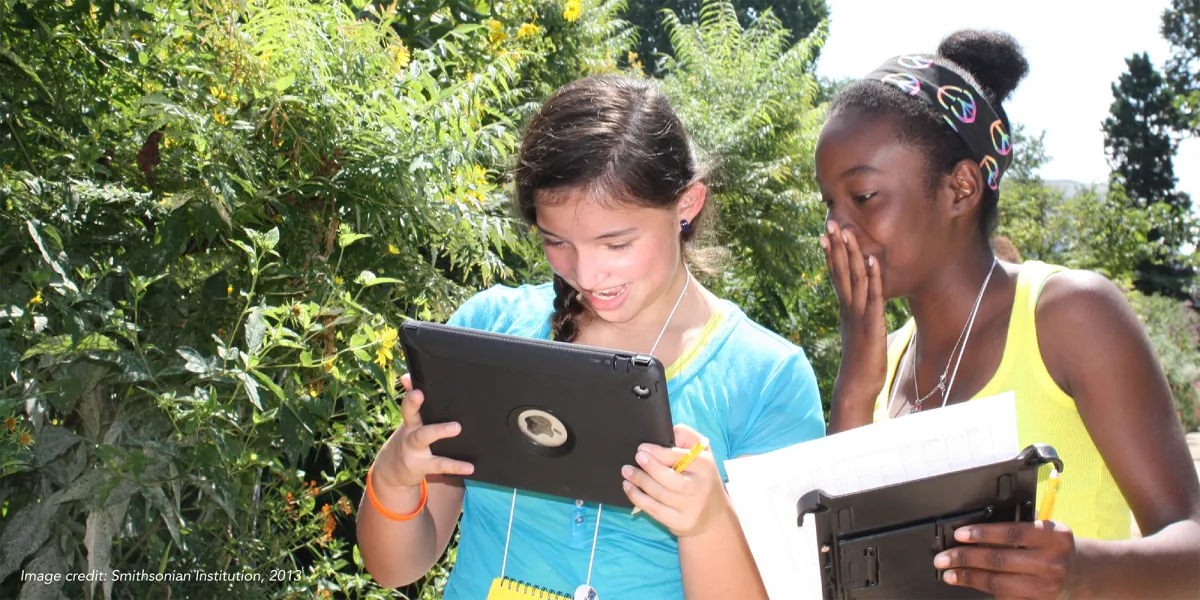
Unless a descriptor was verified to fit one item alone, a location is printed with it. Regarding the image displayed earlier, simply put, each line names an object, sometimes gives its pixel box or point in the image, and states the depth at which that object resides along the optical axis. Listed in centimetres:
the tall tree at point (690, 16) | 1808
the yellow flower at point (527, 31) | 388
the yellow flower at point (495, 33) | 350
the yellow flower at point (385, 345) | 206
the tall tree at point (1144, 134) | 3362
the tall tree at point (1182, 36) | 3136
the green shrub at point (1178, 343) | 1329
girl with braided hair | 159
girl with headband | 140
